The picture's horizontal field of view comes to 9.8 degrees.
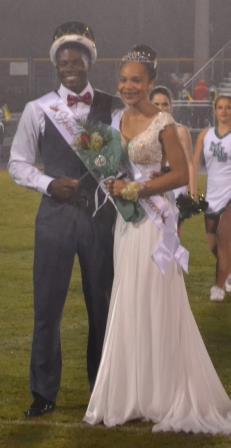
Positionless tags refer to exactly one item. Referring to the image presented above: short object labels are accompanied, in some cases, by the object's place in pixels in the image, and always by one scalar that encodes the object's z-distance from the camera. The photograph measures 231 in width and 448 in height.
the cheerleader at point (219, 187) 11.19
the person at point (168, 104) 10.55
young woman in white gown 6.45
